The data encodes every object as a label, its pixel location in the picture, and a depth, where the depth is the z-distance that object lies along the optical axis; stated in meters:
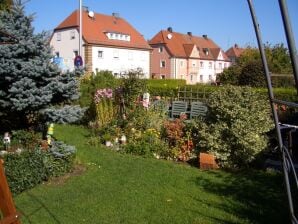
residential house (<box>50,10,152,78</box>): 37.77
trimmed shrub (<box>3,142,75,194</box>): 5.44
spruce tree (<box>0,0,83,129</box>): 6.50
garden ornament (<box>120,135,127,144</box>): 9.03
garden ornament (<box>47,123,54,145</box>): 6.96
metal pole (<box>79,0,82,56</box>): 20.00
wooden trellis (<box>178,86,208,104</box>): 16.05
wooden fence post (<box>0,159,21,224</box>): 1.51
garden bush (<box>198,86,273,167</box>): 7.25
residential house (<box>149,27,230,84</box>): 48.92
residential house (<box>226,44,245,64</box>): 67.18
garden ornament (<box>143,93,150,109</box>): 10.55
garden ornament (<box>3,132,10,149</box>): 6.84
